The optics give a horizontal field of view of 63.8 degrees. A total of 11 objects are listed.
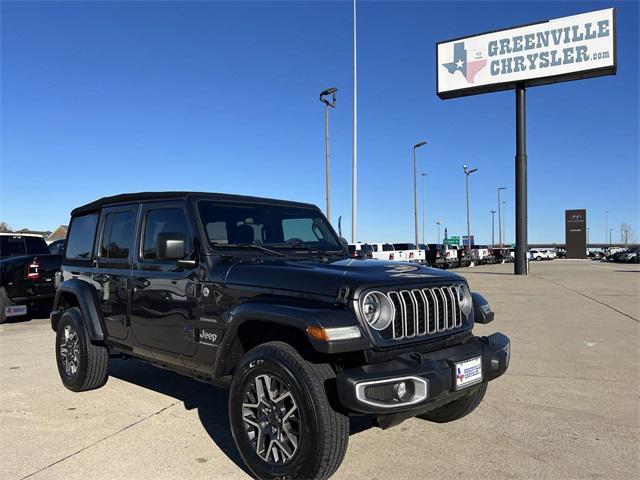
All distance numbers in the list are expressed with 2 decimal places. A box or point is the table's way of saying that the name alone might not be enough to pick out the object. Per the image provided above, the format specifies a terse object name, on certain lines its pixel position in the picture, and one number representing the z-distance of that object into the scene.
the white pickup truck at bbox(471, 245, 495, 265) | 37.72
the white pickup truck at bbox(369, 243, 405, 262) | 22.12
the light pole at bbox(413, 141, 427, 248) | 39.25
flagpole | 23.83
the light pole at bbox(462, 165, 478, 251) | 51.33
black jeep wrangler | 2.91
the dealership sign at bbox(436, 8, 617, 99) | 24.16
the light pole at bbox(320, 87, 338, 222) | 24.09
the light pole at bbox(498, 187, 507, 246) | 78.25
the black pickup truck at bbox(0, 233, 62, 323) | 9.69
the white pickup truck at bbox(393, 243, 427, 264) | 23.20
